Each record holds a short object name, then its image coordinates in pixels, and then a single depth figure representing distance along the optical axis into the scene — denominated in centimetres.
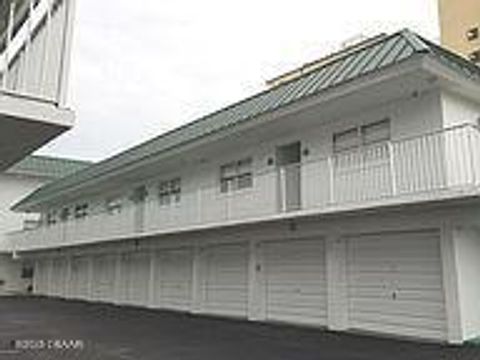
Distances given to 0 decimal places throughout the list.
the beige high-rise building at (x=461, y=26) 2861
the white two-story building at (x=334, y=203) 1289
